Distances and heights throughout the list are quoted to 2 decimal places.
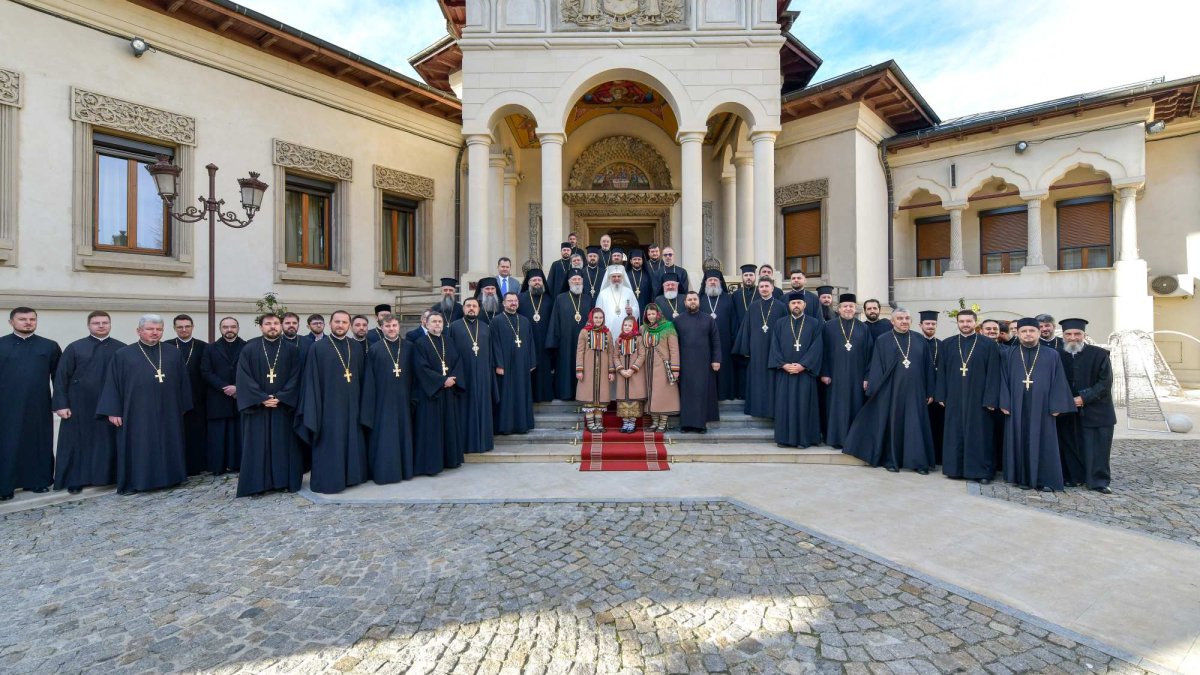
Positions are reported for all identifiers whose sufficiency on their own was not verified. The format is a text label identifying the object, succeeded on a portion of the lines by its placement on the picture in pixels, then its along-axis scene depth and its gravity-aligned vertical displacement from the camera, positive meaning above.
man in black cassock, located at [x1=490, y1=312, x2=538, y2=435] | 6.72 -0.45
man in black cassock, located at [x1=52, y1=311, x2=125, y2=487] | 5.28 -0.87
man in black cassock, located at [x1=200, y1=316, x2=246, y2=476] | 5.95 -0.75
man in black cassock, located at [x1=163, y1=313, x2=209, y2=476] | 5.92 -0.73
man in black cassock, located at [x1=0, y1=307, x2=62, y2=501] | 5.12 -0.68
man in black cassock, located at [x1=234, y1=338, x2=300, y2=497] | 5.17 -0.81
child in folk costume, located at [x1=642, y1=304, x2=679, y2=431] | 6.62 -0.37
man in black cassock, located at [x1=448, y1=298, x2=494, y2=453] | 6.25 -0.53
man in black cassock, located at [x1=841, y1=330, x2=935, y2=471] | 5.93 -0.84
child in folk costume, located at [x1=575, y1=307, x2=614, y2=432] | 6.68 -0.32
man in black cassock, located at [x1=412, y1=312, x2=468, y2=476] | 5.74 -0.73
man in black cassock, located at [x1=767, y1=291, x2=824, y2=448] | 6.48 -0.50
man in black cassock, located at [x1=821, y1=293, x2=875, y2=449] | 6.42 -0.45
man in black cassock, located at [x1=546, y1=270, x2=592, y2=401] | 7.57 +0.14
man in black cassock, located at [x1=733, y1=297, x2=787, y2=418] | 6.96 -0.18
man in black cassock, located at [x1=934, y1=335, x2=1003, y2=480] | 5.56 -0.75
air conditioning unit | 11.95 +1.14
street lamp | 6.84 +2.02
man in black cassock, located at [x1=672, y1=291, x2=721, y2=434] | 6.72 -0.36
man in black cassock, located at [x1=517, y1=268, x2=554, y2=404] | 7.59 +0.13
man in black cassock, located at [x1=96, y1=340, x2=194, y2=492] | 5.26 -0.76
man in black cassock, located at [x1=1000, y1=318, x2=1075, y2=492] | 5.24 -0.73
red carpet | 6.01 -1.34
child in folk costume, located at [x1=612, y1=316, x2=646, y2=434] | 6.65 -0.44
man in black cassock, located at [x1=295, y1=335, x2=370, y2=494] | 5.23 -0.77
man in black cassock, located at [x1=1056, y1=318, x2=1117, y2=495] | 5.26 -0.81
